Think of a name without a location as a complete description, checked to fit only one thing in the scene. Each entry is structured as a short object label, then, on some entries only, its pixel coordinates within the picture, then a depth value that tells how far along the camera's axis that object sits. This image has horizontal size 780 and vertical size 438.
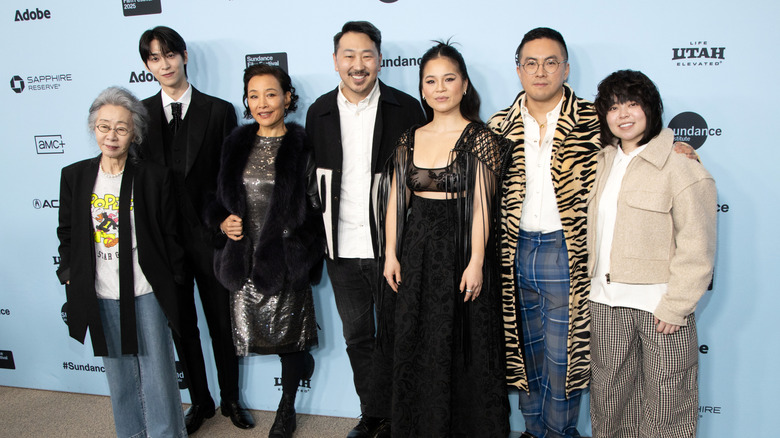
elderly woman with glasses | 2.03
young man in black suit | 2.42
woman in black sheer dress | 1.95
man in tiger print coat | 2.03
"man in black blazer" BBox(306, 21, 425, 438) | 2.19
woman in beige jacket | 1.78
